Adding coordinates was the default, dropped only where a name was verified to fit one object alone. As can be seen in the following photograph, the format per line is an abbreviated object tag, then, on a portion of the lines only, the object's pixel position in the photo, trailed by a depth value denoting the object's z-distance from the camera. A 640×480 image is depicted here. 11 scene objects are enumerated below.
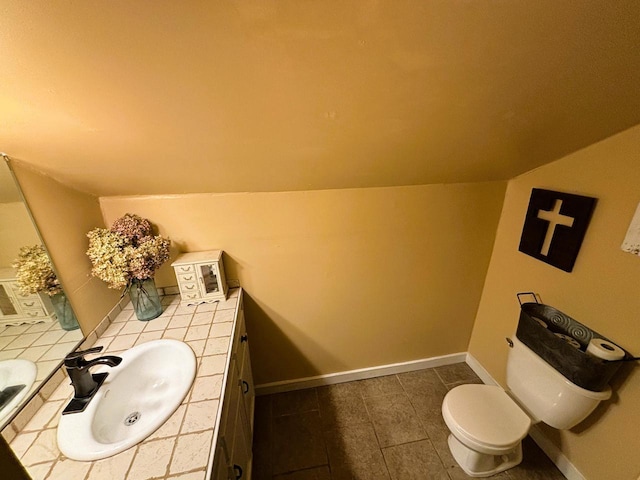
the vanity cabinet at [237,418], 0.83
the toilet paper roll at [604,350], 1.01
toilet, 1.14
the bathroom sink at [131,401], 0.72
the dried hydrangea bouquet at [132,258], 1.10
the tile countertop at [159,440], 0.66
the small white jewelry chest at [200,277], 1.30
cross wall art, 1.17
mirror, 0.79
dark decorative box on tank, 1.04
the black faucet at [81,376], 0.81
